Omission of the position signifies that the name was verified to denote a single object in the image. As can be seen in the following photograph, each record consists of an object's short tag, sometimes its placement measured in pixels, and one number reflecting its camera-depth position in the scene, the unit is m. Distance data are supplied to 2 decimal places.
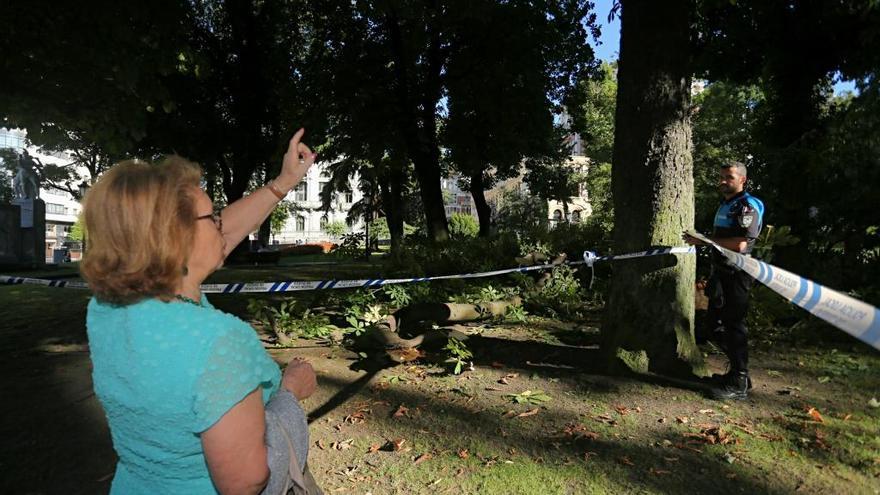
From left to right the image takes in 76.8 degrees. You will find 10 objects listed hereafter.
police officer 4.40
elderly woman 1.24
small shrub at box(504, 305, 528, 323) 7.77
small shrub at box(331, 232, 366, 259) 11.41
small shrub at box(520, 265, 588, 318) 8.39
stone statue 25.95
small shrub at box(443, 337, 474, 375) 5.23
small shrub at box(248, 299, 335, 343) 6.66
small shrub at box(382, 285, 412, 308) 7.44
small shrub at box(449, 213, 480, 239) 43.47
